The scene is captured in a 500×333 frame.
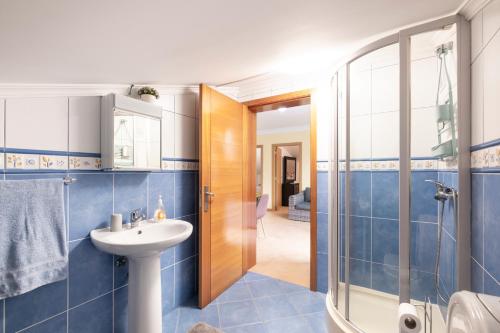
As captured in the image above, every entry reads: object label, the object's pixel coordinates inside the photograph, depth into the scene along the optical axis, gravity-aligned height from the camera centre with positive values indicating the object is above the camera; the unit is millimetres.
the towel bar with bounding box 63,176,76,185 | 1228 -75
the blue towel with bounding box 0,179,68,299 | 996 -334
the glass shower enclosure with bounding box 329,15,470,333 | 1091 -71
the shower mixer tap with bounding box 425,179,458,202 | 1165 -143
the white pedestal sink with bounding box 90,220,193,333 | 1294 -708
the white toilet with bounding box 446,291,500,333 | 438 -315
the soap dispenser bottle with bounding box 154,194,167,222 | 1628 -346
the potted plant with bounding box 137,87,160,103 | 1580 +525
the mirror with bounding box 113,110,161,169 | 1424 +182
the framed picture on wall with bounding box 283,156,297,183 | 7137 -85
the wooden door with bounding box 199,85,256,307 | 1822 -240
